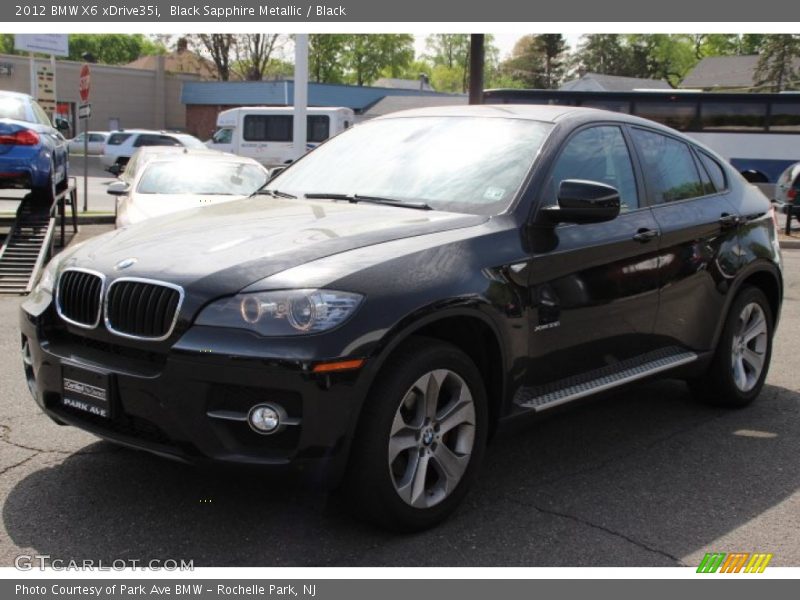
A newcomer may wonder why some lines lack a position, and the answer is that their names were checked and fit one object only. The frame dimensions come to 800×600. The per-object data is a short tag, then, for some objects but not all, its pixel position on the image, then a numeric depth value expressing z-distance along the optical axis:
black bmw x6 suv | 3.20
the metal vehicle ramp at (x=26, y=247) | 9.28
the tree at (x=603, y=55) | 89.79
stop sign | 16.42
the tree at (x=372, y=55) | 84.00
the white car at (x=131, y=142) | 32.53
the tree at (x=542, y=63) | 87.81
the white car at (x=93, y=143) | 41.91
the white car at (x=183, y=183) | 9.89
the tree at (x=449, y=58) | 111.69
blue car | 10.29
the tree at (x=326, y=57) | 79.69
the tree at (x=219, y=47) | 69.19
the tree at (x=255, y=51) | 67.44
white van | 33.69
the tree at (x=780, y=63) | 48.22
